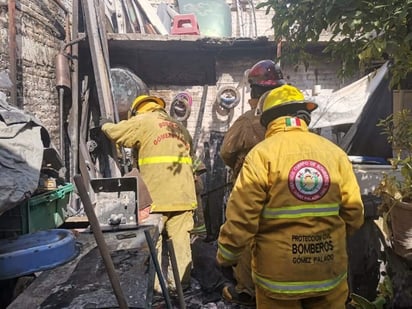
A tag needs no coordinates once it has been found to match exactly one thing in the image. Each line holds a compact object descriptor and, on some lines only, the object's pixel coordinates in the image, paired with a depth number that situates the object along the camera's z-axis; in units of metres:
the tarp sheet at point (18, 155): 2.60
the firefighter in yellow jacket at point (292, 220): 2.24
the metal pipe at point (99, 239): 1.45
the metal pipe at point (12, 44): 4.64
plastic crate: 3.08
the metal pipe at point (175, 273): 2.16
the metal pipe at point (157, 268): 1.96
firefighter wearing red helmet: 3.87
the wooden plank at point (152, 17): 7.84
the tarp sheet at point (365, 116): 5.74
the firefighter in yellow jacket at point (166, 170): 4.05
